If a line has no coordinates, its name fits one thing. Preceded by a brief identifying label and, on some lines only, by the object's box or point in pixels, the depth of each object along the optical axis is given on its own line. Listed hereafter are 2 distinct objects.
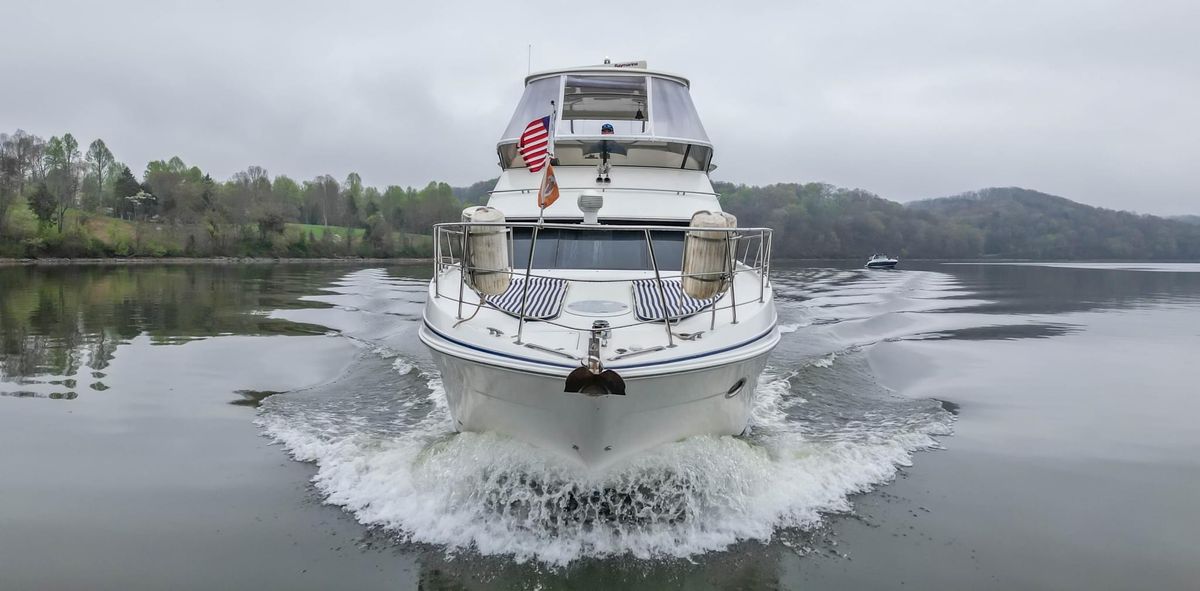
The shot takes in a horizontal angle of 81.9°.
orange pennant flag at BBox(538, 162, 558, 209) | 6.52
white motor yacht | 5.55
